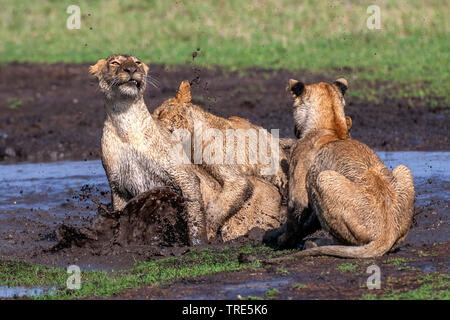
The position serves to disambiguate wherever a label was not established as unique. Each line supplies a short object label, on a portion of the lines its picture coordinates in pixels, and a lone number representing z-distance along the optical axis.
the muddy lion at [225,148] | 17.33
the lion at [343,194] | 13.45
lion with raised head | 16.22
